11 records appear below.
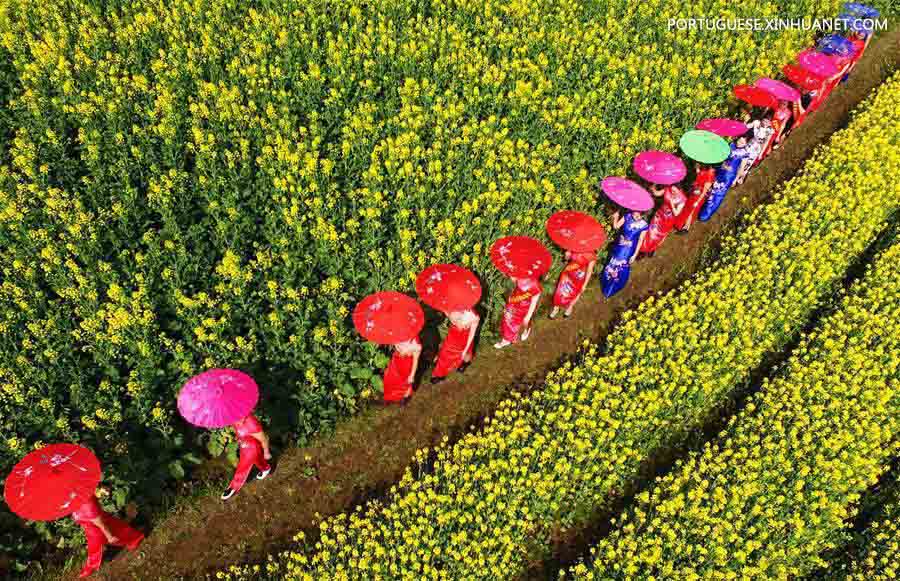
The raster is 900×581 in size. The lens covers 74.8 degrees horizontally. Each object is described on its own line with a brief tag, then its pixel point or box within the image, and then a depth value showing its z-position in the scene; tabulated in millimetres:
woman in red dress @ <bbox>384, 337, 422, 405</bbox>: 7723
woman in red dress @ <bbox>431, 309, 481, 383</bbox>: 8039
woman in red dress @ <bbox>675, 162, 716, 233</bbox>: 11711
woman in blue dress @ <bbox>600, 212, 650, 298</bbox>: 9945
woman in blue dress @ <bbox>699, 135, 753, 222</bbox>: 12258
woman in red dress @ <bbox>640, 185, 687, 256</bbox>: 11031
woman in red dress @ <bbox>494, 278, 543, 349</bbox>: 8633
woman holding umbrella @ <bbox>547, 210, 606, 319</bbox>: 8930
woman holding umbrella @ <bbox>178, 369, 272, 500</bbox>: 6355
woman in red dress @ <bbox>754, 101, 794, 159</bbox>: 13734
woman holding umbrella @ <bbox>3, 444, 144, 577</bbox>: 5621
